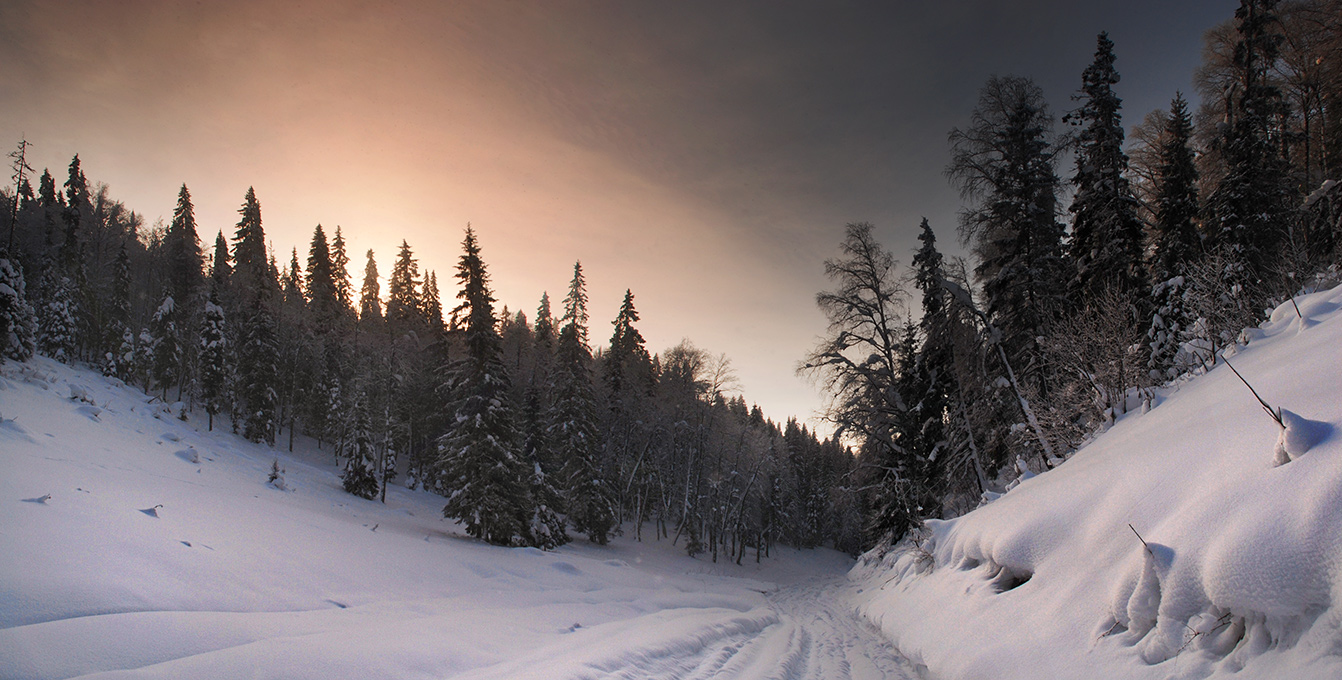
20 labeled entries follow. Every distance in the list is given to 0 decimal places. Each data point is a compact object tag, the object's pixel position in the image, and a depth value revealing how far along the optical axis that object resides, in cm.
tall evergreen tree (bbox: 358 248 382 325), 5910
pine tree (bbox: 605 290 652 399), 4053
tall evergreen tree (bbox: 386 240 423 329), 5306
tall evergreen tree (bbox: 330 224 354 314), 5472
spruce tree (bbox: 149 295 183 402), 3922
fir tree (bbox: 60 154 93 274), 4166
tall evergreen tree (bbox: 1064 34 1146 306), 1630
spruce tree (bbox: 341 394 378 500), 2980
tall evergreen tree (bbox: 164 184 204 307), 4528
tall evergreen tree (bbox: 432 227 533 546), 2116
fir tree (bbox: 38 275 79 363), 3459
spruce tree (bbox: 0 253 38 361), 1970
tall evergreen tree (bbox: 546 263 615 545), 3133
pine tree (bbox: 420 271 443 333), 5131
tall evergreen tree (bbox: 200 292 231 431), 3372
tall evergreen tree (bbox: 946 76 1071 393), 1576
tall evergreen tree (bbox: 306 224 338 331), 4956
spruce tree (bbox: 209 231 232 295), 4400
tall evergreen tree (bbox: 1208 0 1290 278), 1781
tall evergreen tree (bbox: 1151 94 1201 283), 1914
